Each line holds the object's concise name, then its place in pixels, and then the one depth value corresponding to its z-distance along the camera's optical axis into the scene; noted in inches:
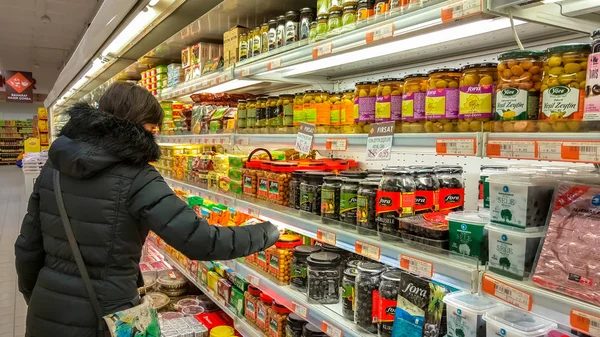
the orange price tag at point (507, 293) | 41.5
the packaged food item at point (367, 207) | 65.4
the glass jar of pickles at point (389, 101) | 61.4
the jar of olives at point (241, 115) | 104.5
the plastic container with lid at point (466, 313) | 49.8
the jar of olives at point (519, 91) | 44.6
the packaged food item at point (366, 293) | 66.6
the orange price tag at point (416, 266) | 51.6
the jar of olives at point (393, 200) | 61.3
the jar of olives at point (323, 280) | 78.2
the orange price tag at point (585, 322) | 36.1
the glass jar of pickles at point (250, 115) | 99.3
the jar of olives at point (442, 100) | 52.2
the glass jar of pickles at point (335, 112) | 75.4
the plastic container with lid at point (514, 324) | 45.6
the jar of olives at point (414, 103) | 56.9
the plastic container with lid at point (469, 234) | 49.5
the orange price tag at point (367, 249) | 59.6
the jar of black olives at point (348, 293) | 71.0
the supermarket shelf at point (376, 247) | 48.4
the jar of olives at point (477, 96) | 48.6
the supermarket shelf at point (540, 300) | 38.1
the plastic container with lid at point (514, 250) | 44.4
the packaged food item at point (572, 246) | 39.2
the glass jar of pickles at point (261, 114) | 95.7
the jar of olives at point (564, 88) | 40.6
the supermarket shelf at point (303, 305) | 69.1
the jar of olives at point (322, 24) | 75.0
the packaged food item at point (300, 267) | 83.6
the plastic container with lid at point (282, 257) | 89.0
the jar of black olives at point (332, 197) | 73.5
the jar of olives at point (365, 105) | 66.1
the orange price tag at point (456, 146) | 47.4
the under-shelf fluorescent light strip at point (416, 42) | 55.6
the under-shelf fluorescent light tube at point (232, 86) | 118.4
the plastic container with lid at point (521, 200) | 44.9
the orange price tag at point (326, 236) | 69.0
